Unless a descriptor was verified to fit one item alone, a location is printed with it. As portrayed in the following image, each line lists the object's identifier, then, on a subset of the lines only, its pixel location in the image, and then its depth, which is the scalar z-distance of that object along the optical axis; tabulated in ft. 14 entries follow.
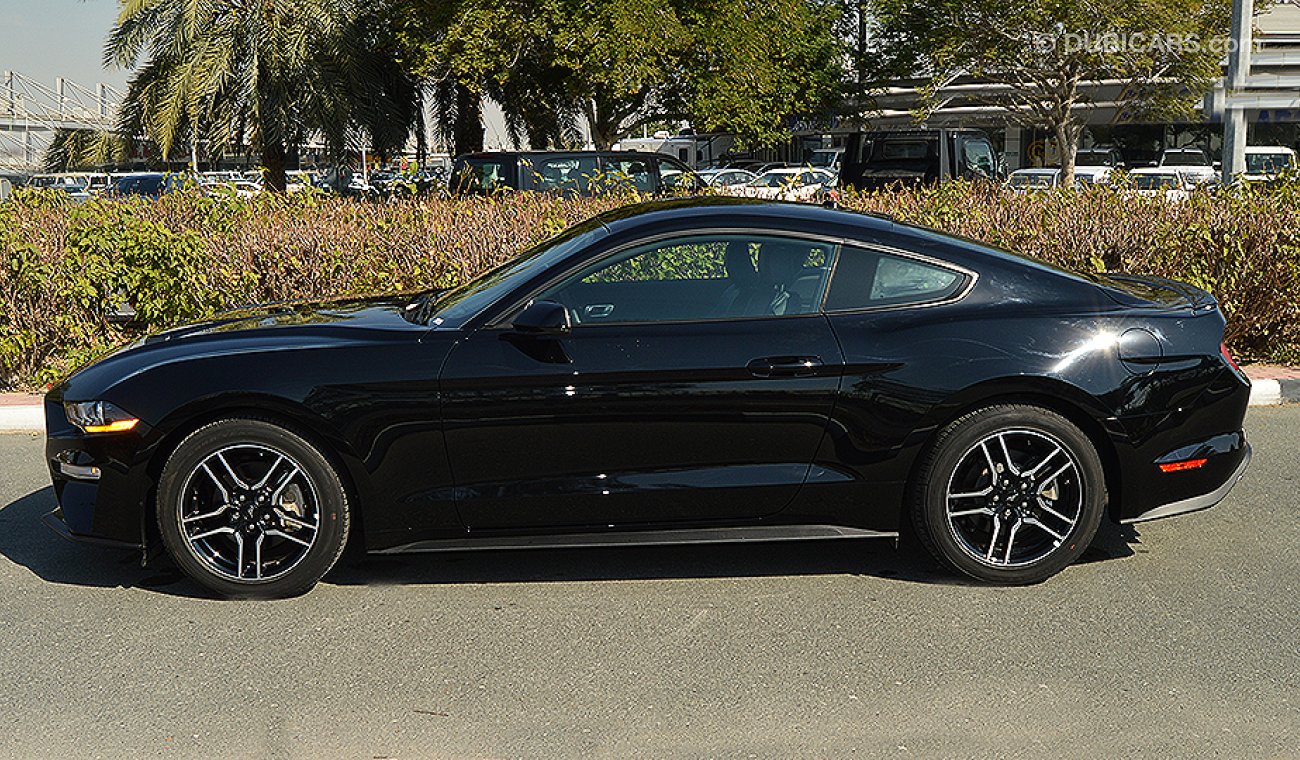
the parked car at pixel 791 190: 35.25
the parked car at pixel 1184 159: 134.04
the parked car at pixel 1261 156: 98.89
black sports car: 15.48
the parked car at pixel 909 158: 72.33
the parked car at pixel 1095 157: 157.89
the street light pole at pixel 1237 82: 47.70
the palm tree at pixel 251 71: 77.10
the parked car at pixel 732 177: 120.39
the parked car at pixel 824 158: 166.61
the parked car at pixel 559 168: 51.01
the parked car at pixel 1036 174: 80.34
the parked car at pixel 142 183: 71.10
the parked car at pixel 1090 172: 89.68
